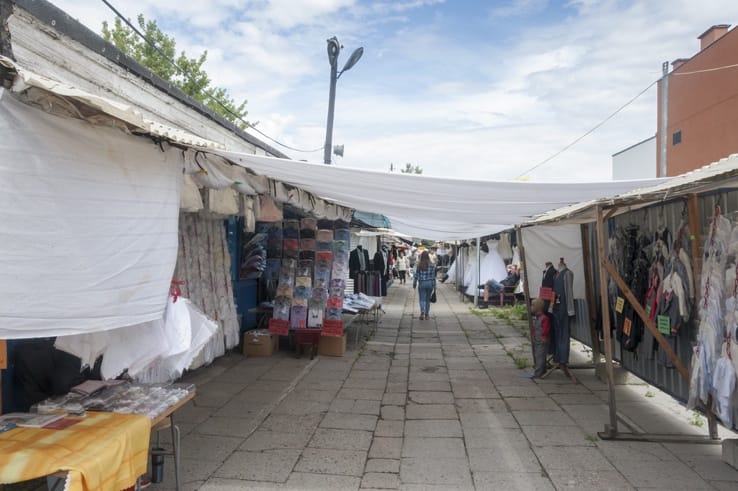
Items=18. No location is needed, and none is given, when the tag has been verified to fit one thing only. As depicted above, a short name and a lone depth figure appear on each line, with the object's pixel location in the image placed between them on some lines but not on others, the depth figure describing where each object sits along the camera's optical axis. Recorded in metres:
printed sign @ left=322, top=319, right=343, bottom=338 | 6.98
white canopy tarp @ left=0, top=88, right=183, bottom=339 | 1.86
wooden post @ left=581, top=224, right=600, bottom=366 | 5.76
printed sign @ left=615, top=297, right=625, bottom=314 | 4.35
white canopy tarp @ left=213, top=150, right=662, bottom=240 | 3.35
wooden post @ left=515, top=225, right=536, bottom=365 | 6.43
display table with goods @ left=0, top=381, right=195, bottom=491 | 2.07
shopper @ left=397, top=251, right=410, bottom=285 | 22.09
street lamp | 9.67
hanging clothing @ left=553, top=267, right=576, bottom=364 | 5.69
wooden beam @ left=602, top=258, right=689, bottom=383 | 3.66
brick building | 10.84
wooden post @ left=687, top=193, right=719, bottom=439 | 3.54
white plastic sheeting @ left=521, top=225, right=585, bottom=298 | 6.11
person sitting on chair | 12.91
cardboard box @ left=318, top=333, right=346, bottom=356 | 7.04
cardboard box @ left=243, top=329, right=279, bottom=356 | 6.82
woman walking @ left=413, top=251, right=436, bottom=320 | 10.73
